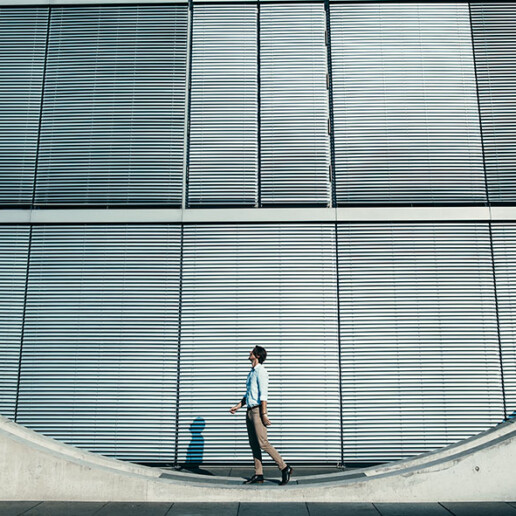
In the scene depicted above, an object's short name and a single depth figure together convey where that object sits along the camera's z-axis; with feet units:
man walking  20.10
